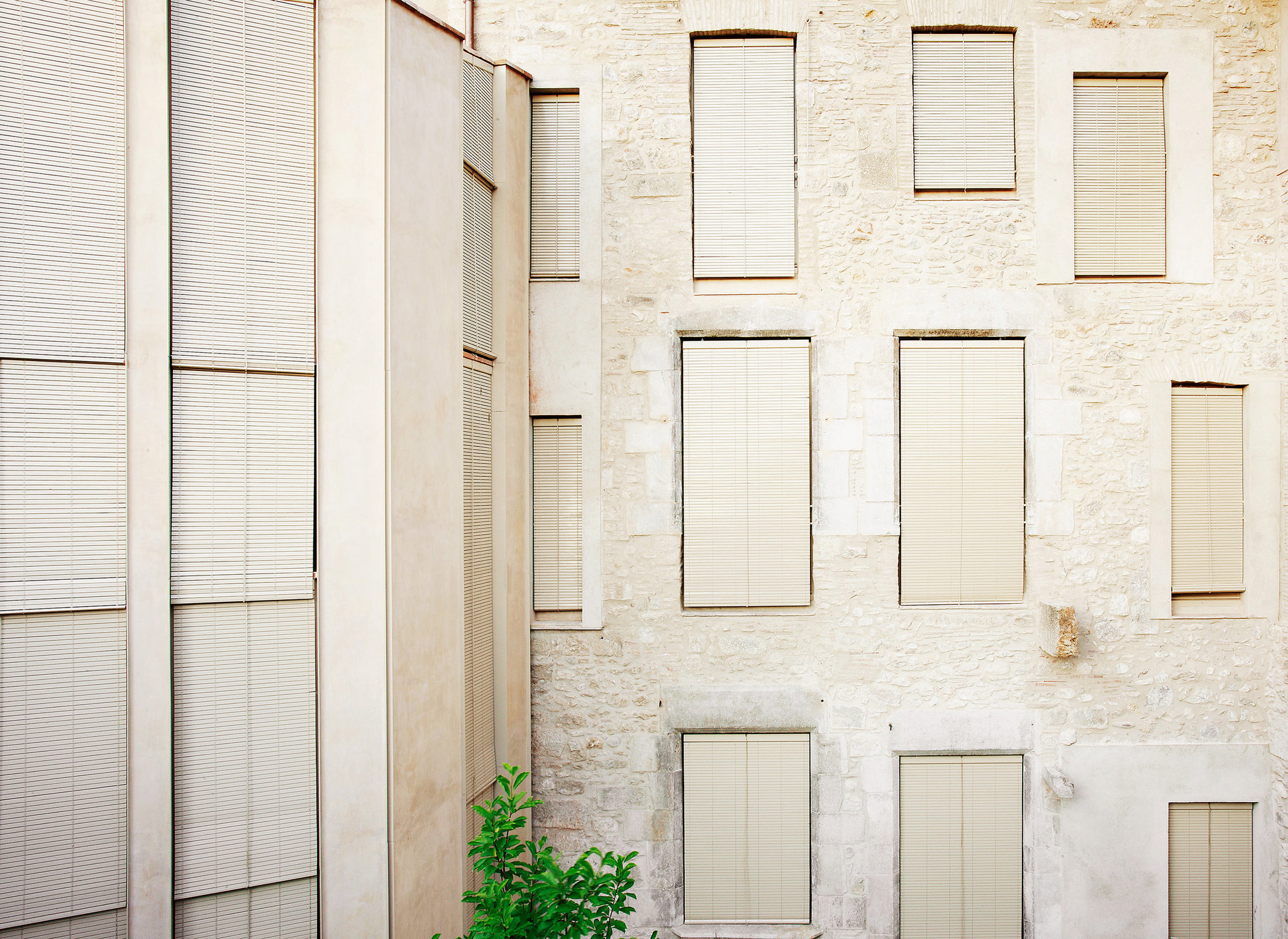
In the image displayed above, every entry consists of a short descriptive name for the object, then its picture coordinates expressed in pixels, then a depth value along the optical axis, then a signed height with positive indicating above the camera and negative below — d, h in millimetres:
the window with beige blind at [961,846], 5578 -3226
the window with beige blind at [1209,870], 5586 -3426
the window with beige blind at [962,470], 5652 -54
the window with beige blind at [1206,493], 5668 -243
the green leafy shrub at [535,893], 2941 -1976
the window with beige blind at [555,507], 5699 -389
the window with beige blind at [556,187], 5695 +2366
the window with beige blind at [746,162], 5672 +2581
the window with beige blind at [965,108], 5672 +3045
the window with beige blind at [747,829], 5582 -3095
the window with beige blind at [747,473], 5656 -88
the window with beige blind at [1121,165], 5688 +2571
